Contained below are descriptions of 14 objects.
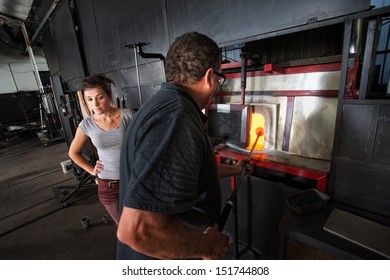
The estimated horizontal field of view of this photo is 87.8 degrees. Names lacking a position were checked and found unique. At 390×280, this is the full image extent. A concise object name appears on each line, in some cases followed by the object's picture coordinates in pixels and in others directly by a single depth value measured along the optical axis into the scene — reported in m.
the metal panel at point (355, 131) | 0.85
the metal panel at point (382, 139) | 0.80
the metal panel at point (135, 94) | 2.13
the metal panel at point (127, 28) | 1.77
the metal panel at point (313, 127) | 1.15
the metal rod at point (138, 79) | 2.02
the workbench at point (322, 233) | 0.73
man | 0.50
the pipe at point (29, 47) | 5.19
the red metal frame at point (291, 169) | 1.04
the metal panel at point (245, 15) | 0.92
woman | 1.34
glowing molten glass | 1.40
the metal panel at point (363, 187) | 0.86
